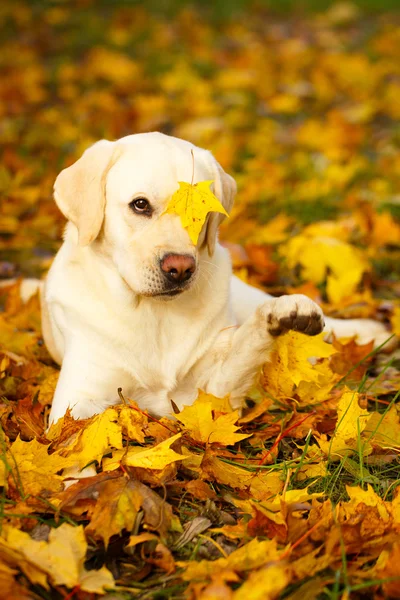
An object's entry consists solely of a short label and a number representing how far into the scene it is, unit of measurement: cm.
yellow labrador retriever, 279
